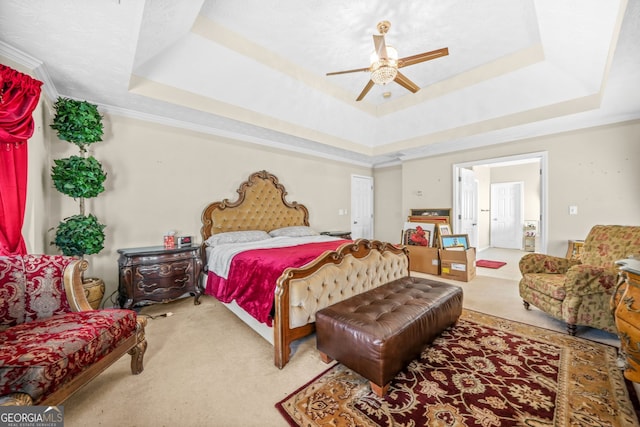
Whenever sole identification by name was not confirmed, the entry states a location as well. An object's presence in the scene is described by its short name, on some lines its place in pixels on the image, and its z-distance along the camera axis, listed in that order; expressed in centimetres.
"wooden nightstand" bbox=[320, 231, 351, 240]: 541
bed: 199
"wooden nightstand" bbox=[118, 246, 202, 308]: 282
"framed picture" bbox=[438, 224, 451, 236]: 491
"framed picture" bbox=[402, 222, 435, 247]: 493
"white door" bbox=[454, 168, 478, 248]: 527
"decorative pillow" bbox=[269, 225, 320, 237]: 444
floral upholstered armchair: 229
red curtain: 189
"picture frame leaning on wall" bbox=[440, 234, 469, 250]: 461
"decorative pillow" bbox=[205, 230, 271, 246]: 367
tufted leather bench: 160
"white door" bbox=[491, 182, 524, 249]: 744
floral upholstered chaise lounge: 114
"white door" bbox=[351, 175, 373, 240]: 648
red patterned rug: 146
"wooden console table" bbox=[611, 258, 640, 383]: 132
